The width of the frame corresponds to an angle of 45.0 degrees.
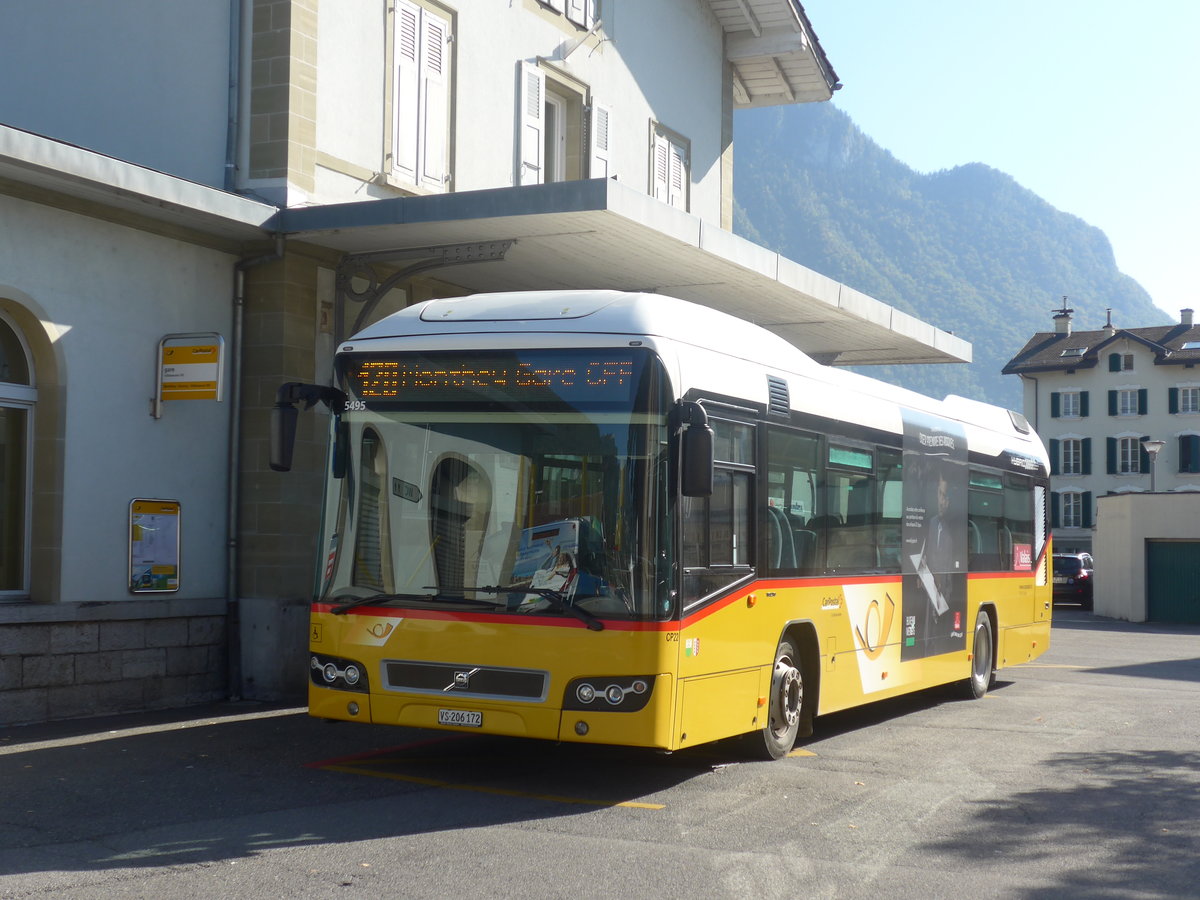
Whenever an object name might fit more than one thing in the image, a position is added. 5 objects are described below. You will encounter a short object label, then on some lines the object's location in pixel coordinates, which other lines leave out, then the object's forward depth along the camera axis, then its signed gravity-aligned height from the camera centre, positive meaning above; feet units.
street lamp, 138.10 +10.06
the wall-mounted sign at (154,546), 41.57 -0.10
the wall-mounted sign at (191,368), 41.14 +5.02
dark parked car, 144.66 -3.05
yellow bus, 27.20 +0.43
